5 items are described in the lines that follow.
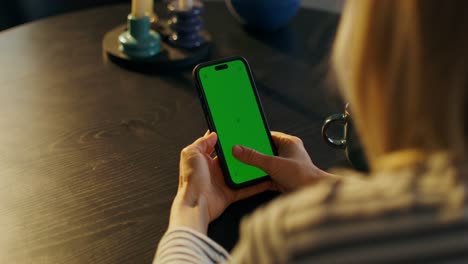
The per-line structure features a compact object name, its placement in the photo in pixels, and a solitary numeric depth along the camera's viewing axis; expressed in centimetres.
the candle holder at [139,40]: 114
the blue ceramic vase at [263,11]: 123
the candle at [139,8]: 114
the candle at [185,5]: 117
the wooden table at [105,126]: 75
